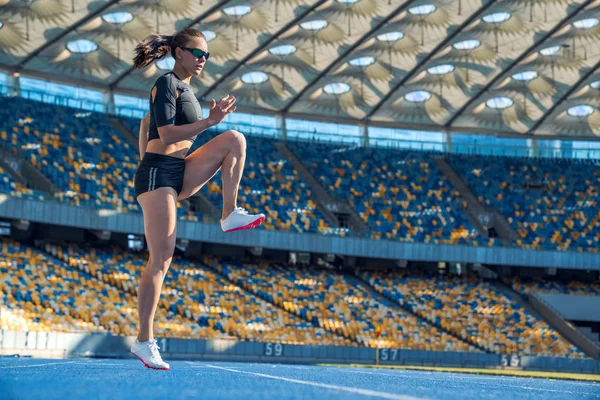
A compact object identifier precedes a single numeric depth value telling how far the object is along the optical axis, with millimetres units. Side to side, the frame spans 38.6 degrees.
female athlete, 6688
